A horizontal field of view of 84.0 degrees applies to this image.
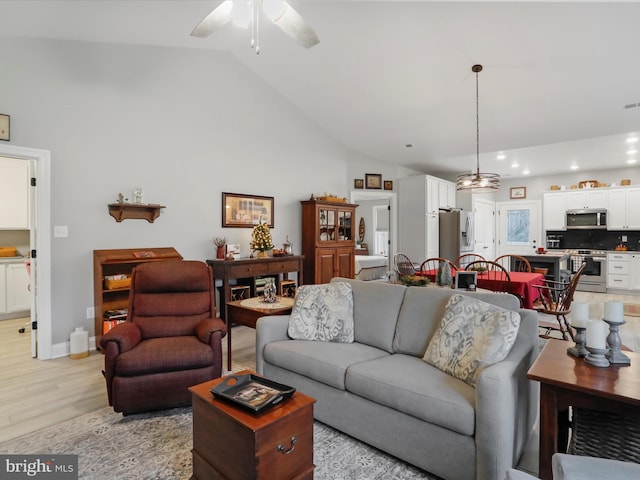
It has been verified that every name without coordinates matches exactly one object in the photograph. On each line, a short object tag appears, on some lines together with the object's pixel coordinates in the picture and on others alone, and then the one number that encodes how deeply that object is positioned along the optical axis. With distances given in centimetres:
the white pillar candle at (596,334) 158
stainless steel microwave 755
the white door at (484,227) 851
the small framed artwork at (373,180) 712
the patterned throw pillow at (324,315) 255
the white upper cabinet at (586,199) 758
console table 442
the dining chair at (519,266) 507
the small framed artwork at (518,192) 884
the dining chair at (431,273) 428
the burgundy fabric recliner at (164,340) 226
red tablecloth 372
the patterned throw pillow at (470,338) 177
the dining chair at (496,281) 375
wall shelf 382
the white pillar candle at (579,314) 168
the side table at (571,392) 131
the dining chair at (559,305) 341
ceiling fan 234
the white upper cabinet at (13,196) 516
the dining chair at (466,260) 720
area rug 179
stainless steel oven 736
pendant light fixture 398
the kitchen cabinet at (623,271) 710
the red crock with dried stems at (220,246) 462
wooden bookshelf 358
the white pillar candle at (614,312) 159
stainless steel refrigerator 731
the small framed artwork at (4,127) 323
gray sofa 156
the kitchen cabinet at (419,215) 712
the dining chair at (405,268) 448
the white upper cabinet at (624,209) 725
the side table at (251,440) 138
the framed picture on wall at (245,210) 482
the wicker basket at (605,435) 142
